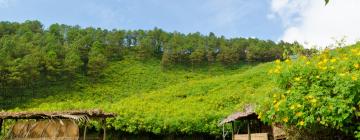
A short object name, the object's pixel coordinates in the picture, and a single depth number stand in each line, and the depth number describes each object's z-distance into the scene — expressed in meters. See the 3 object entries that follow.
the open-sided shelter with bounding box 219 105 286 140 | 13.12
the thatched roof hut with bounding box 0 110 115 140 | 12.52
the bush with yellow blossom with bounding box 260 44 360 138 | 8.12
